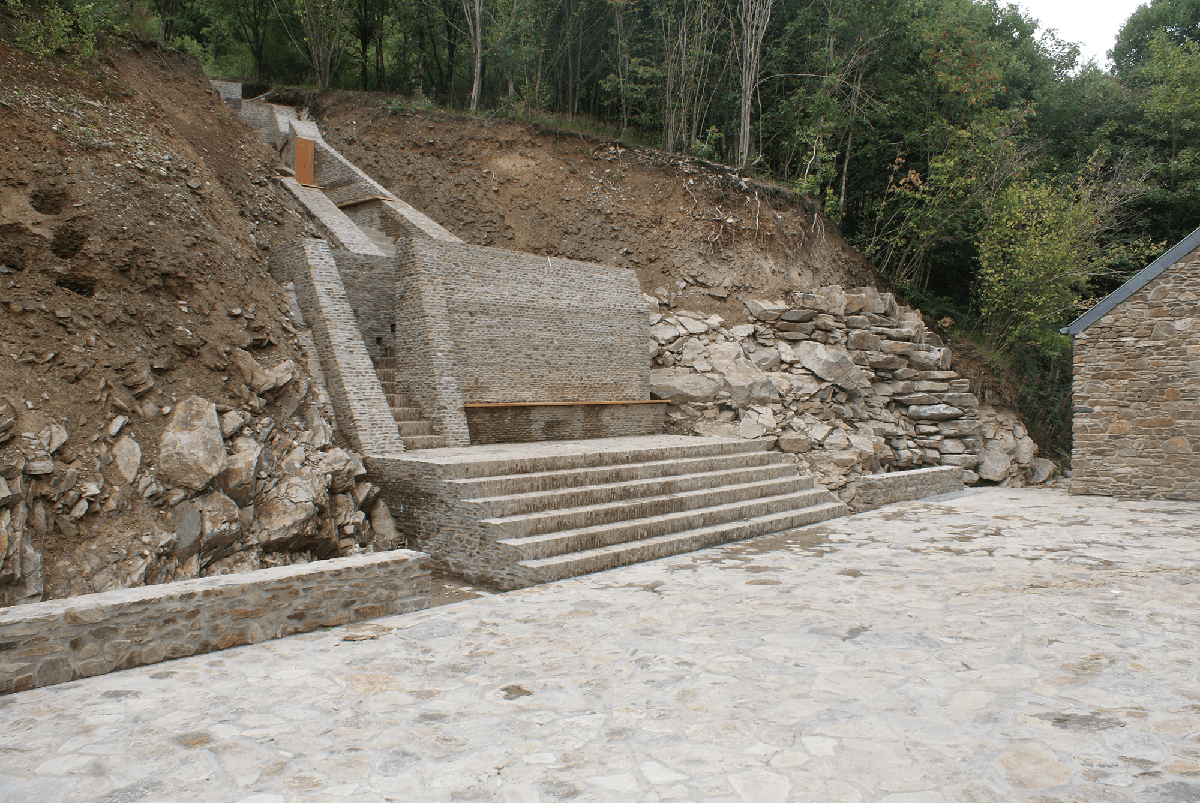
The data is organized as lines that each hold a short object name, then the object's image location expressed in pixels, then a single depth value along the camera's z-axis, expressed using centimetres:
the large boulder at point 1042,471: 1494
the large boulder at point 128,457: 618
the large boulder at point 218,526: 638
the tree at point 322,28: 1872
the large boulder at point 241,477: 669
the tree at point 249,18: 2027
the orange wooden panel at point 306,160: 1390
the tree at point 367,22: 2056
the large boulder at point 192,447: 644
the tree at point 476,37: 1758
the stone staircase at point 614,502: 656
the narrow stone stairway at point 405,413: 898
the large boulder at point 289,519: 681
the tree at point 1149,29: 2509
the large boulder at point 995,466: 1442
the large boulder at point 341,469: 748
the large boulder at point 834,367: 1362
